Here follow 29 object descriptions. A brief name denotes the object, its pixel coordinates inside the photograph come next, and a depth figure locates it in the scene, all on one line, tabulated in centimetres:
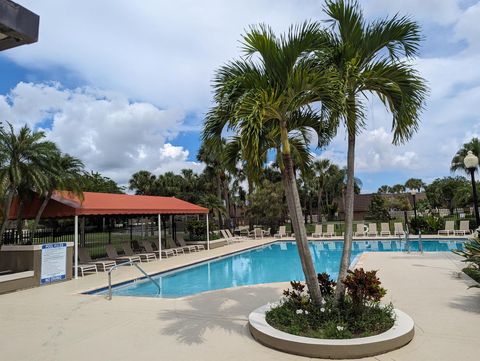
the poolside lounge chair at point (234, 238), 2707
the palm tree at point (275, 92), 550
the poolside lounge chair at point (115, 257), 1608
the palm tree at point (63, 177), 1249
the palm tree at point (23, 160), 1113
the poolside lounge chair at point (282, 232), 2930
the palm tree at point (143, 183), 4591
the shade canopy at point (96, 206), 1333
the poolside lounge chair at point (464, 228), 2339
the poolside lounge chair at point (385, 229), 2584
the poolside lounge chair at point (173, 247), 1955
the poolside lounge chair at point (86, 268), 1338
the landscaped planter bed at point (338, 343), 485
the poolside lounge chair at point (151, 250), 1880
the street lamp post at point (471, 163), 1023
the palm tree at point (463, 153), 2846
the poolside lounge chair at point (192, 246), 2133
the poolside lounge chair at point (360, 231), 2627
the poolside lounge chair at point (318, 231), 2734
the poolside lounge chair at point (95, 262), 1446
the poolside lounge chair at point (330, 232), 2722
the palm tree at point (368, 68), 589
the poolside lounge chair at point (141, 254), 1726
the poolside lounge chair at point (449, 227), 2347
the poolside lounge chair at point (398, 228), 2438
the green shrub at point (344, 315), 534
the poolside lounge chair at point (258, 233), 3001
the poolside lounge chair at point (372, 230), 2597
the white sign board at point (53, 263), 1166
